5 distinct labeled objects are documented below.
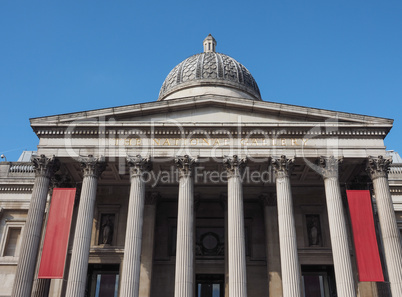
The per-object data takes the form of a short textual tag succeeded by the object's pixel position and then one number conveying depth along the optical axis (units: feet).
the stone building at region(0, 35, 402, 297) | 73.61
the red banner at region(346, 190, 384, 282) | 72.84
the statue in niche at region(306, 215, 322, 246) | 90.68
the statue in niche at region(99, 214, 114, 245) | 90.63
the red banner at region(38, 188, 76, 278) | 73.15
